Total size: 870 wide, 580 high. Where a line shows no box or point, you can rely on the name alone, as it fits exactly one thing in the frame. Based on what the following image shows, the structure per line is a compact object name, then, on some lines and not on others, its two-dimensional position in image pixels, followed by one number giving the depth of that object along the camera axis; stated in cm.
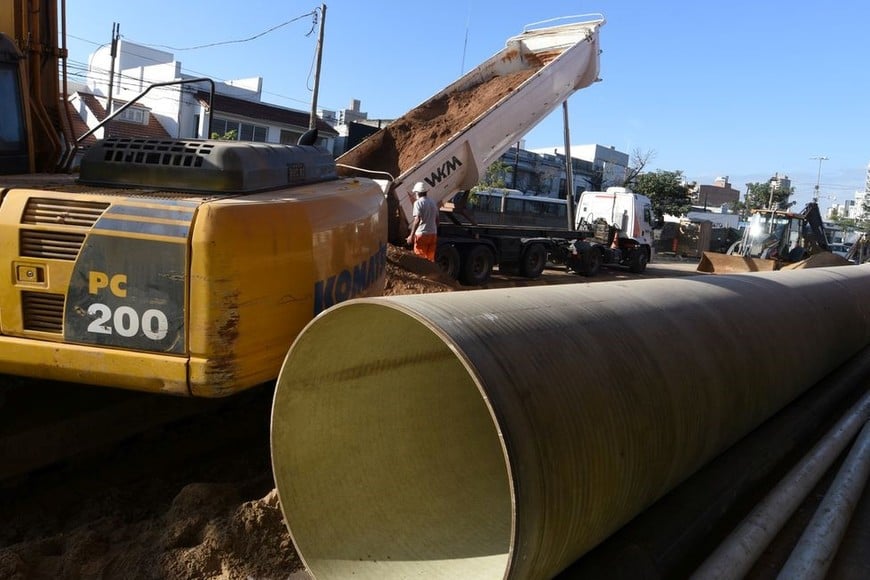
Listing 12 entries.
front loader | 1842
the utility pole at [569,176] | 1519
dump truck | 1188
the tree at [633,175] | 4864
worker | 1113
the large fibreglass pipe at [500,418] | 215
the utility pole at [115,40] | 2363
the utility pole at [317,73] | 1688
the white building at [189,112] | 3397
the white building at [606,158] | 5912
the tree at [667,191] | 4669
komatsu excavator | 309
